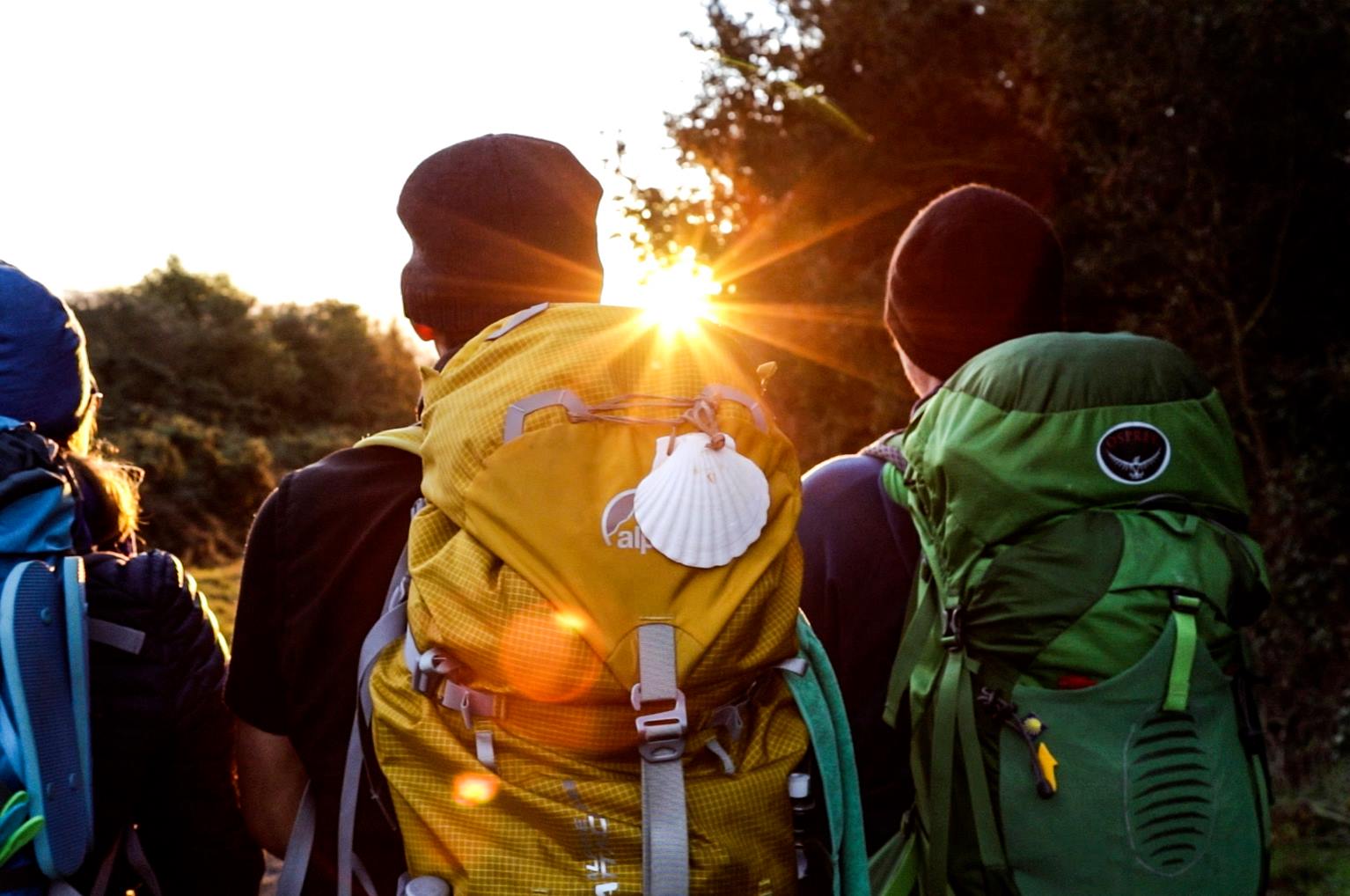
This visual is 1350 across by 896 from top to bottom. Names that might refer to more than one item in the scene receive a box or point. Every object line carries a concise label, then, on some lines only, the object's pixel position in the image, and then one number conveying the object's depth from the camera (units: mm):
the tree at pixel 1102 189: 5777
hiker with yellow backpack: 1280
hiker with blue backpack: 1566
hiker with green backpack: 1667
